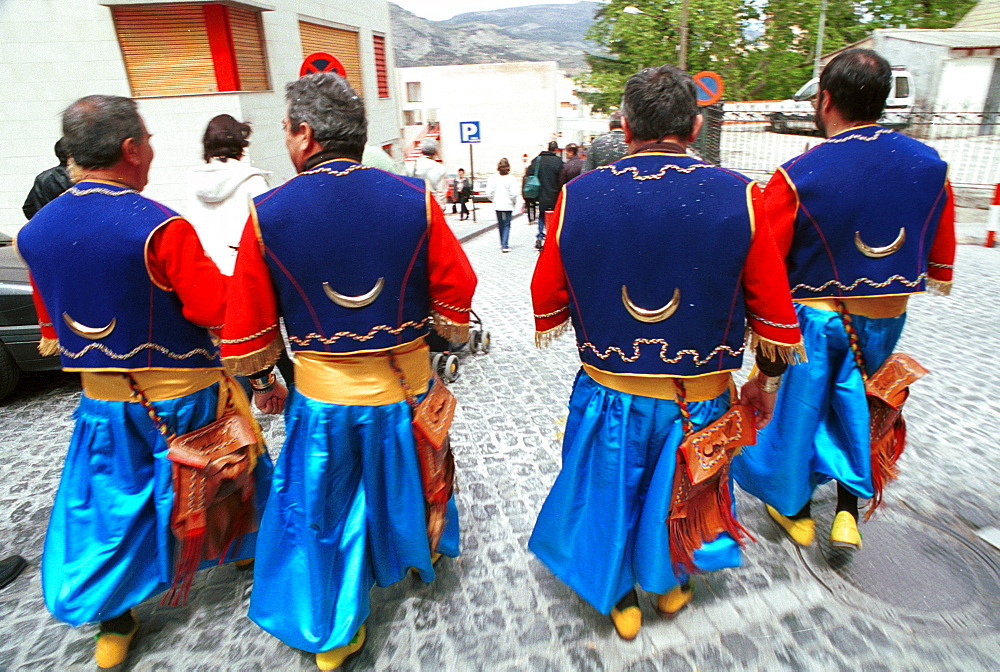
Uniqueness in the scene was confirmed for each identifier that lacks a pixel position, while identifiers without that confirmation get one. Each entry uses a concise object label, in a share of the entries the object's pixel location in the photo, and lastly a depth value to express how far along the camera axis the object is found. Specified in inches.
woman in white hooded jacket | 131.3
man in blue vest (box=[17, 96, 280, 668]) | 81.3
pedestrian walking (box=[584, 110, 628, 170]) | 221.5
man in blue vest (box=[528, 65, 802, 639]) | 74.1
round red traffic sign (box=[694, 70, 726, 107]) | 361.4
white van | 718.7
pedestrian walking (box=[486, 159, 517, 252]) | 415.8
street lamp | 530.3
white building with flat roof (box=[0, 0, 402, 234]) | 332.2
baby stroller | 164.9
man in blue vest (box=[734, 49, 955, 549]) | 94.2
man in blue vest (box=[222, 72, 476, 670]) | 77.2
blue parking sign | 567.8
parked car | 183.2
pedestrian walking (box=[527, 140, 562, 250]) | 400.8
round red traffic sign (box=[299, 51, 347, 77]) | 171.8
